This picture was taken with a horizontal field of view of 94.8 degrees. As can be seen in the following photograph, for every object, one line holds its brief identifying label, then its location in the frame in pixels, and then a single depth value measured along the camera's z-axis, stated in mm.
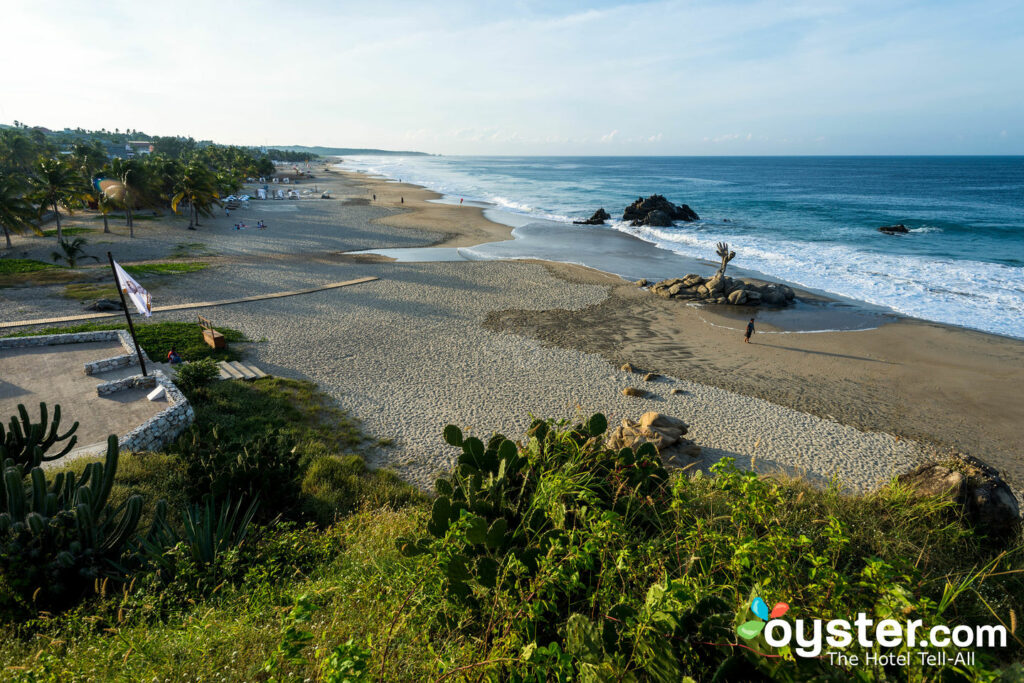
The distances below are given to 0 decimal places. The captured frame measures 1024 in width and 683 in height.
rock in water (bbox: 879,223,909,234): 46000
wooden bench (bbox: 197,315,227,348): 16969
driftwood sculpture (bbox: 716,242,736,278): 27233
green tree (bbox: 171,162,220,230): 40219
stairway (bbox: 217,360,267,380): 14977
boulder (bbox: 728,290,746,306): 25203
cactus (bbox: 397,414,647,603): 4293
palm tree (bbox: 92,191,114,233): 36000
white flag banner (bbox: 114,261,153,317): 11554
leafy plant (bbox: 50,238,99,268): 27109
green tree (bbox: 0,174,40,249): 26797
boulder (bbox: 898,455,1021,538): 6353
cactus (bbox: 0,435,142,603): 5262
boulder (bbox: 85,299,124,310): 20078
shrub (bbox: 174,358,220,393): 13430
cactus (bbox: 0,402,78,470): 7844
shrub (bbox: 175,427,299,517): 8141
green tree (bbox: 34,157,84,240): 32222
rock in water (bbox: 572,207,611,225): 53406
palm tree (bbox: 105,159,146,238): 39531
